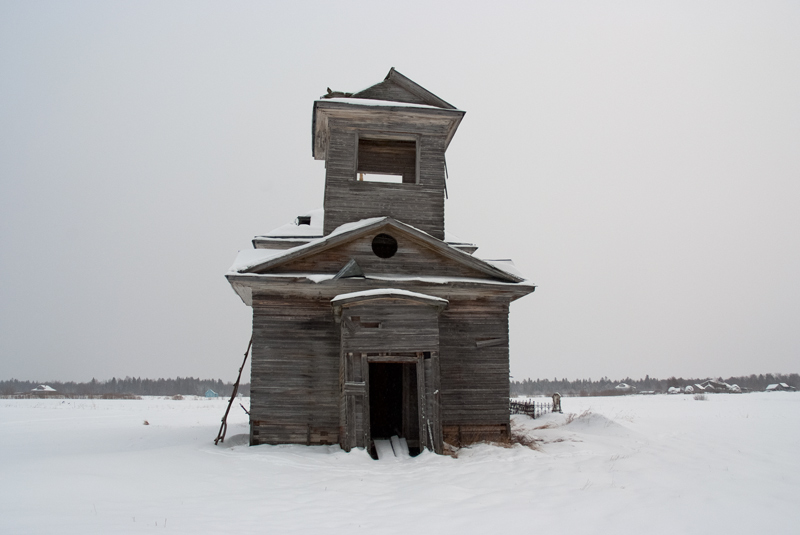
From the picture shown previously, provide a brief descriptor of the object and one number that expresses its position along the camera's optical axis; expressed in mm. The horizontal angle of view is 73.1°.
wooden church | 12422
